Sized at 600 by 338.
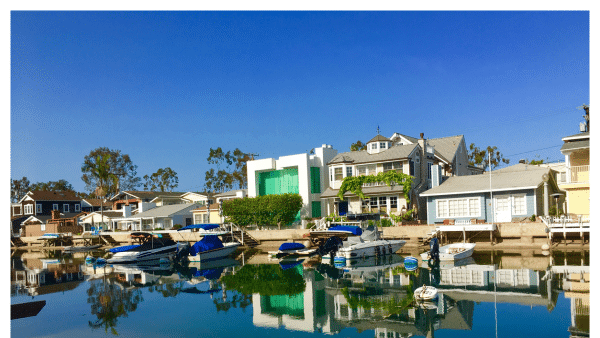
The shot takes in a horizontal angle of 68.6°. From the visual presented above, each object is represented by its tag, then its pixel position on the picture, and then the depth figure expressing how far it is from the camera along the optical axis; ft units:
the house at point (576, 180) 107.14
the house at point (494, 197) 118.52
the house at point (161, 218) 208.54
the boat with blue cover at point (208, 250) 126.93
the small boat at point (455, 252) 96.71
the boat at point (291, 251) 124.88
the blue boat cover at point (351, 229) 118.52
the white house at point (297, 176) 167.43
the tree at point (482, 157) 246.68
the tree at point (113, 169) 315.60
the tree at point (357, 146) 263.76
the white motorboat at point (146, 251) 130.41
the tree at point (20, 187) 343.09
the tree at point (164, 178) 350.64
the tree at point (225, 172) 306.14
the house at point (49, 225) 225.56
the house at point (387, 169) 147.60
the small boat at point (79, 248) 181.37
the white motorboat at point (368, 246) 108.08
